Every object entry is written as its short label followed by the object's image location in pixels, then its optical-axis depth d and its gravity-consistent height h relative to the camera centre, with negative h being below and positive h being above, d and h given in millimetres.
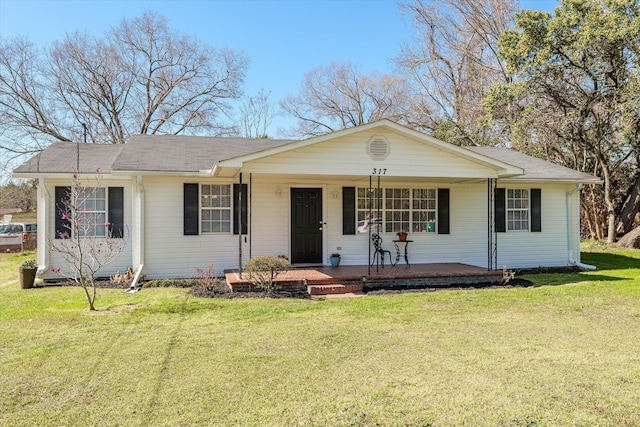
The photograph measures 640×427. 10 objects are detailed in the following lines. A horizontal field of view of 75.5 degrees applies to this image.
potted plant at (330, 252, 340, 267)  10219 -1033
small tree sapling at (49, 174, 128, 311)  9328 -287
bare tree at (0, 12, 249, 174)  21750 +7884
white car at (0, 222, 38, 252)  17422 -711
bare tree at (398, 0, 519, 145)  22688 +9490
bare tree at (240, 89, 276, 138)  28359 +7249
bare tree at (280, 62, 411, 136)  28641 +8571
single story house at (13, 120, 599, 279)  9008 +465
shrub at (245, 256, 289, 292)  7871 -988
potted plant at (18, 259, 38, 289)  8844 -1166
